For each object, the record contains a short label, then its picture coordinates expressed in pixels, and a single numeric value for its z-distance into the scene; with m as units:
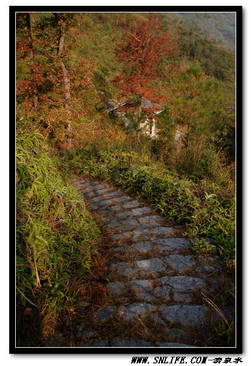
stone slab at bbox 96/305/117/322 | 1.82
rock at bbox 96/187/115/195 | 4.69
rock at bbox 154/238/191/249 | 2.66
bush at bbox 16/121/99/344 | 1.88
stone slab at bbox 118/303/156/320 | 1.80
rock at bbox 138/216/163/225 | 3.27
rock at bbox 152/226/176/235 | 2.95
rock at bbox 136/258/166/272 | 2.31
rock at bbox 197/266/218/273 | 2.26
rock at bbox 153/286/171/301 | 1.95
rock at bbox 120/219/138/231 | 3.15
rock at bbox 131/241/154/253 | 2.61
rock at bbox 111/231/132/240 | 2.93
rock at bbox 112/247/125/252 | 2.68
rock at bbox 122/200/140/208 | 3.88
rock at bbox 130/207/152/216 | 3.57
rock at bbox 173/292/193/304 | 1.91
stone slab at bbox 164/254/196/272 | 2.30
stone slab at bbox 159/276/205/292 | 2.04
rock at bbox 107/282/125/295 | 2.06
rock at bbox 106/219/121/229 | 3.24
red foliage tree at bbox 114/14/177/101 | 10.08
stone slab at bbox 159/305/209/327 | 1.74
